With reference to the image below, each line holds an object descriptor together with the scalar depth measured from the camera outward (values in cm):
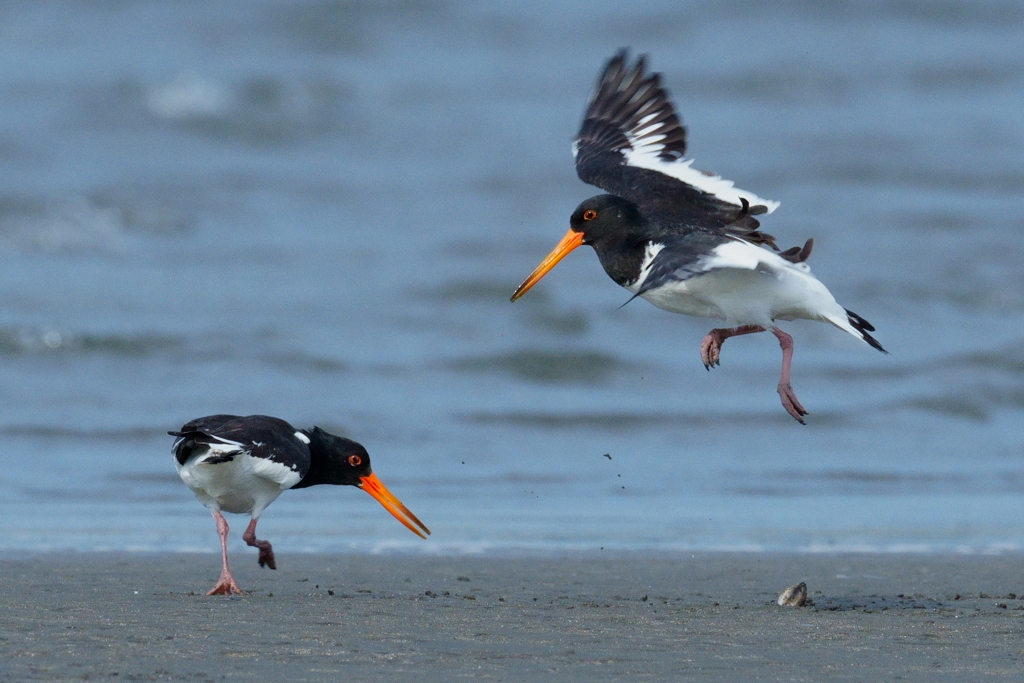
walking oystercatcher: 1255
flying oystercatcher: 1288
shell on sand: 1181
